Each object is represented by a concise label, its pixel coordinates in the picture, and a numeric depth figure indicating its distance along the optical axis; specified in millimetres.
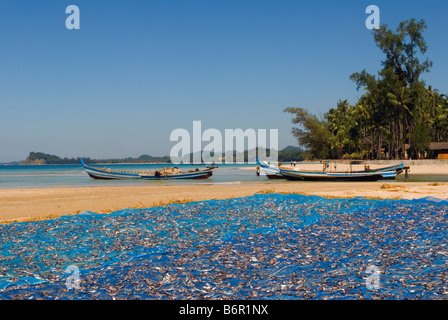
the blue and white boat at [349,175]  38938
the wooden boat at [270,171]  44562
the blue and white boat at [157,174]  46206
